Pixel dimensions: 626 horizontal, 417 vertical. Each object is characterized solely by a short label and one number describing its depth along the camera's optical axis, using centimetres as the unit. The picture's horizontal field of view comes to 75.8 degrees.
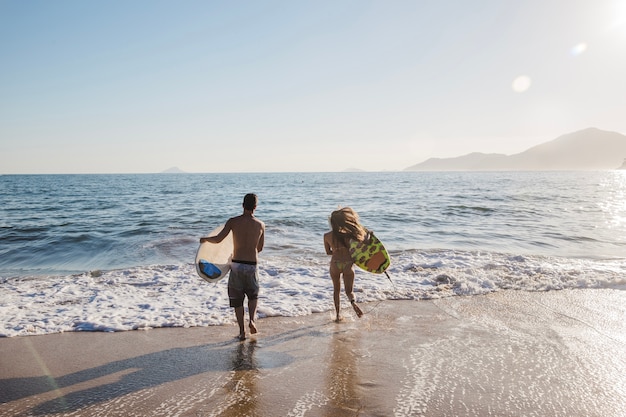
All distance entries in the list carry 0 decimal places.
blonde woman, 611
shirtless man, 554
